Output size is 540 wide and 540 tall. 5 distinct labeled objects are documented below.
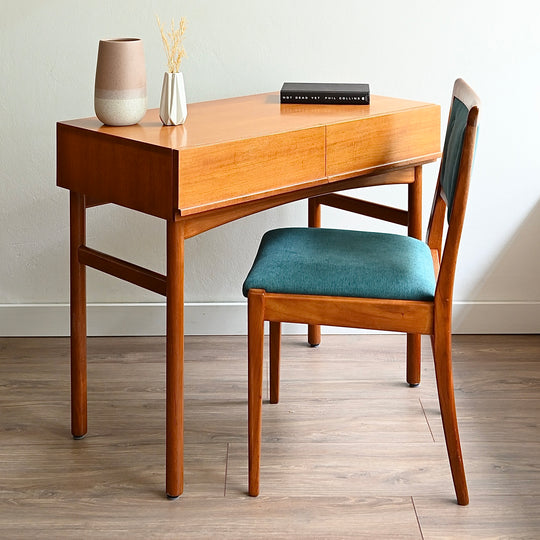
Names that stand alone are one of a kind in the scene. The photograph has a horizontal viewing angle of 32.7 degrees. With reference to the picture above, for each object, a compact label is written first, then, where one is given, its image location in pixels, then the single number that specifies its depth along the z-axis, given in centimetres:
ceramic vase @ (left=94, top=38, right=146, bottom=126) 198
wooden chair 195
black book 233
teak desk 188
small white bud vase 202
